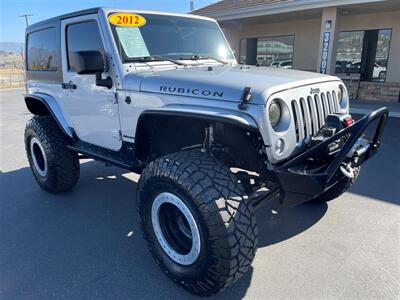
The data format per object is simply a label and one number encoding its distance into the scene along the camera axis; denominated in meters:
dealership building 10.91
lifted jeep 2.27
